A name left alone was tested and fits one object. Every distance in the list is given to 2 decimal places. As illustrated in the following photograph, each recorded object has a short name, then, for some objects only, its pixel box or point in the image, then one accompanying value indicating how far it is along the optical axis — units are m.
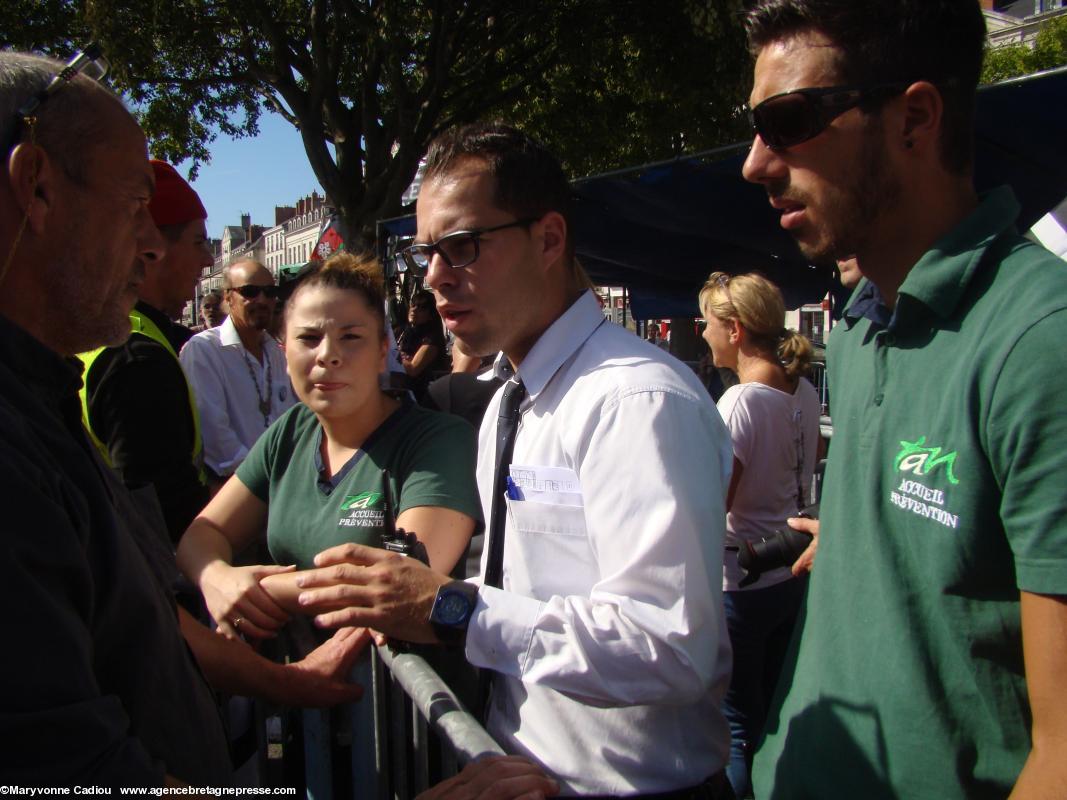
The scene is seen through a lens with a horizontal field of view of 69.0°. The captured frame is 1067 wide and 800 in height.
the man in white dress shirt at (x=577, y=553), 1.36
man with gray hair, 0.97
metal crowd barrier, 1.73
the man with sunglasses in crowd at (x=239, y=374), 4.22
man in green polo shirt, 1.03
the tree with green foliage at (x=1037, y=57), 27.16
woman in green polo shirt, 2.21
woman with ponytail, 3.36
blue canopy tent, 3.99
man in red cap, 2.72
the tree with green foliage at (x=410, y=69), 11.85
